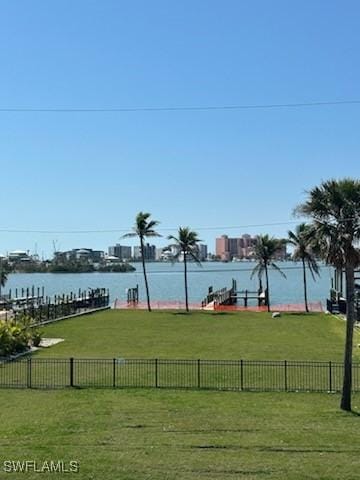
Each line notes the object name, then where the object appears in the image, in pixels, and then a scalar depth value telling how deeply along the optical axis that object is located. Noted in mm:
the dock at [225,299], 72438
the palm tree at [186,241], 68688
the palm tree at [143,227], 67375
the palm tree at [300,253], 63562
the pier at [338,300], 54756
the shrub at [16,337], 31038
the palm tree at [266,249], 70625
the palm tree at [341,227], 20531
